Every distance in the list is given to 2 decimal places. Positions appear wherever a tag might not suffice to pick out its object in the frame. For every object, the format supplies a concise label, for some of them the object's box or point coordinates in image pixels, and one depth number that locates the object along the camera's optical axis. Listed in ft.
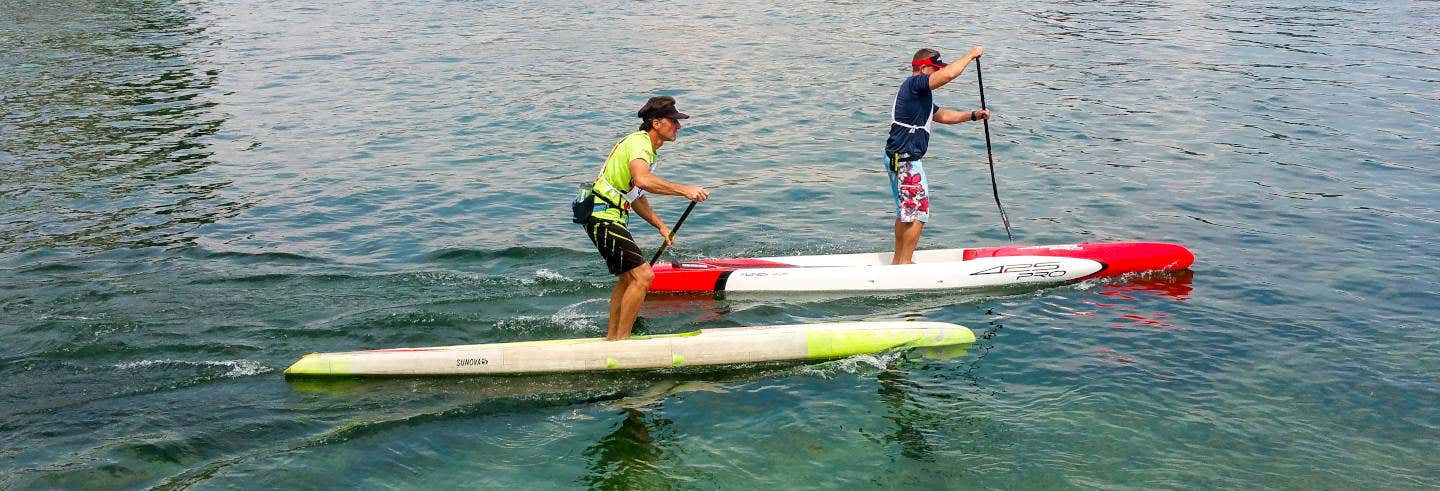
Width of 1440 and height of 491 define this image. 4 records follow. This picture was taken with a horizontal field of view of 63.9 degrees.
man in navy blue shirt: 37.37
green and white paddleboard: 31.01
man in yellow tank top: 29.78
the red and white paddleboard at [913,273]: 38.63
